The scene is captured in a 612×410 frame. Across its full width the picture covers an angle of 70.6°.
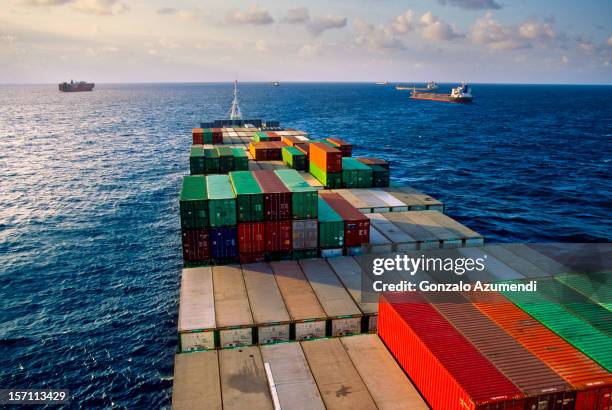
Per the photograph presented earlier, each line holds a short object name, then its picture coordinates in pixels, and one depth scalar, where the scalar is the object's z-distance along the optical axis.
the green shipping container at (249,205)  35.06
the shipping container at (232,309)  25.94
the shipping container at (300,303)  26.91
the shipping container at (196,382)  20.61
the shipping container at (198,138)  88.19
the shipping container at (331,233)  36.38
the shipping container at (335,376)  20.45
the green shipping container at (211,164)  62.15
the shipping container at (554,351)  17.52
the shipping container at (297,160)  64.81
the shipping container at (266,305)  26.45
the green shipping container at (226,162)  62.66
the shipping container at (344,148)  68.94
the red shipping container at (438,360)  17.05
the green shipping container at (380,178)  57.84
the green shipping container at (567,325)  19.81
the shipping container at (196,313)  25.44
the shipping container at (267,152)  71.38
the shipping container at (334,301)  27.45
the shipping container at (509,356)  17.23
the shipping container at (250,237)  35.28
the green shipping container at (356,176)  56.12
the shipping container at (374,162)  60.34
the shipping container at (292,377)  20.39
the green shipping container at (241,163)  63.34
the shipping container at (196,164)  61.94
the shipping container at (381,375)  20.33
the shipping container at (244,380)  20.50
